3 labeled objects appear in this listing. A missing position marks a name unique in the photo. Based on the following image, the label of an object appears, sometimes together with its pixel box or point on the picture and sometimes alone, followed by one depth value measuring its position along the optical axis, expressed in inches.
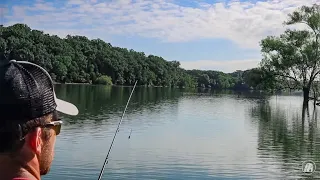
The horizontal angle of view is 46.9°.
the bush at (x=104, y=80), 3313.4
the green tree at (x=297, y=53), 1537.0
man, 45.5
